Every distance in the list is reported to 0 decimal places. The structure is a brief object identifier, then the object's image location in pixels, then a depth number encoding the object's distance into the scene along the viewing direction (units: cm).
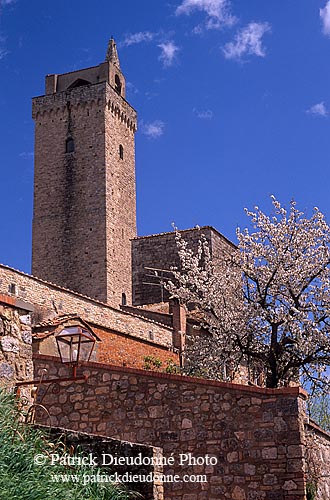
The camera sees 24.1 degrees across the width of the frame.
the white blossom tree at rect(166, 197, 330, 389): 1847
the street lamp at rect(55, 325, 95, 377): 1016
